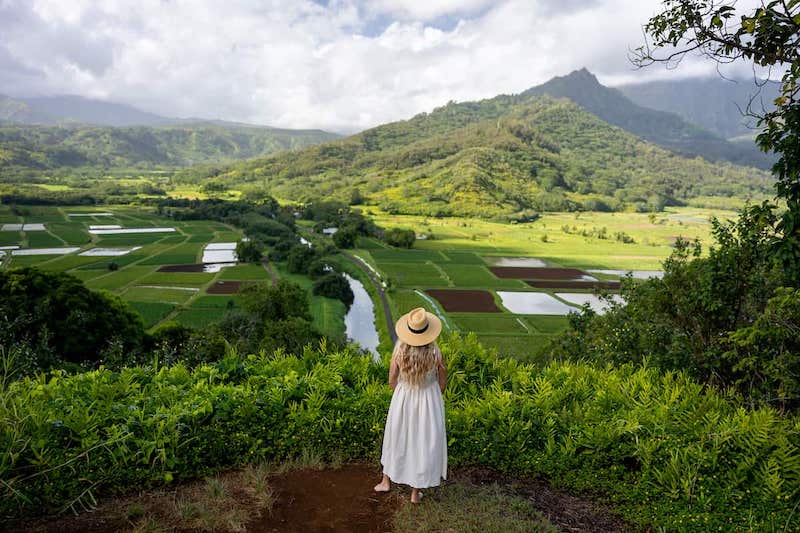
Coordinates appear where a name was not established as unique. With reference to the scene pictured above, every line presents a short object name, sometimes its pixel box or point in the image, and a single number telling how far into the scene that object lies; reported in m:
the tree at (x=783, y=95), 4.25
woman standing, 4.55
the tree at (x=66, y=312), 18.31
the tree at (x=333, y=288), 45.34
